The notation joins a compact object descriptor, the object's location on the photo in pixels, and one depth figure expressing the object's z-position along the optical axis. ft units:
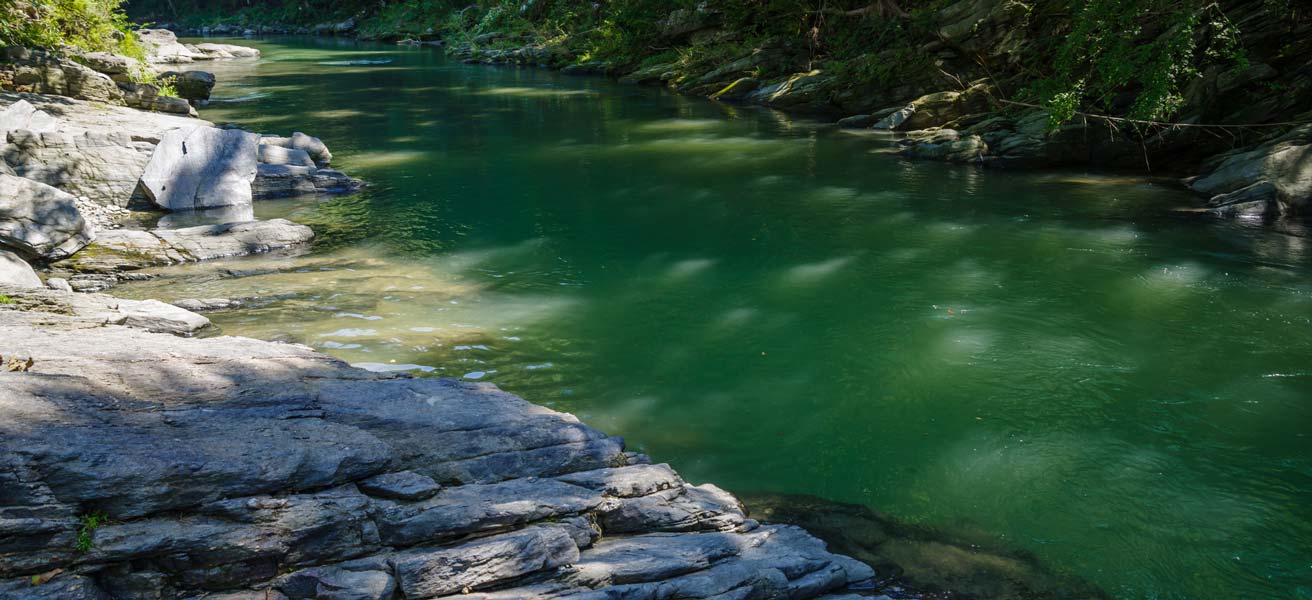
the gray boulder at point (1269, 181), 40.22
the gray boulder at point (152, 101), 56.04
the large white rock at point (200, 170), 42.11
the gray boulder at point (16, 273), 25.95
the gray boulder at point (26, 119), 41.11
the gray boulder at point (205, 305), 28.22
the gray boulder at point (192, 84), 73.56
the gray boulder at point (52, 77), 50.96
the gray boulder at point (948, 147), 55.42
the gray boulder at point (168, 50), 117.50
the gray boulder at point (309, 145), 53.06
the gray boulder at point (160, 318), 23.68
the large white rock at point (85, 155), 39.65
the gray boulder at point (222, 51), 132.26
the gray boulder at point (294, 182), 46.68
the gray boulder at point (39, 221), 30.91
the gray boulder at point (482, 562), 12.15
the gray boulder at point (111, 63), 55.88
